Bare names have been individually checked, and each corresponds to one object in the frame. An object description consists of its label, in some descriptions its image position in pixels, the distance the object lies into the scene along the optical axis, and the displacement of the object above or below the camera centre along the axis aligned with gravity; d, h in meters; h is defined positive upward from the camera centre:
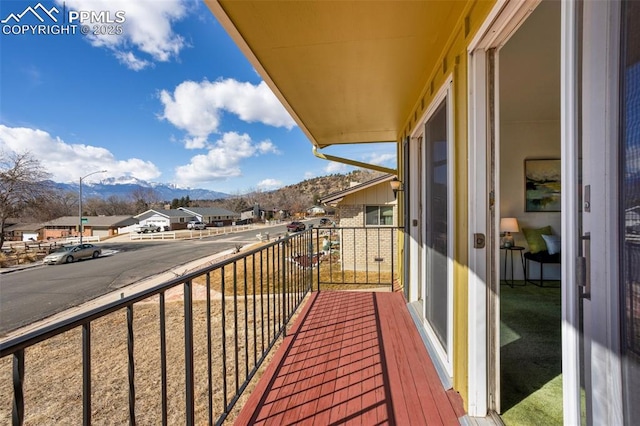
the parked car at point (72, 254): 16.84 -2.56
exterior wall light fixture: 3.55 +0.37
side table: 3.43 -0.58
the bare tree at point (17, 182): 16.58 +1.95
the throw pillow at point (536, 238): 3.36 -0.32
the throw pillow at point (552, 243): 3.23 -0.37
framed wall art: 3.41 +0.33
